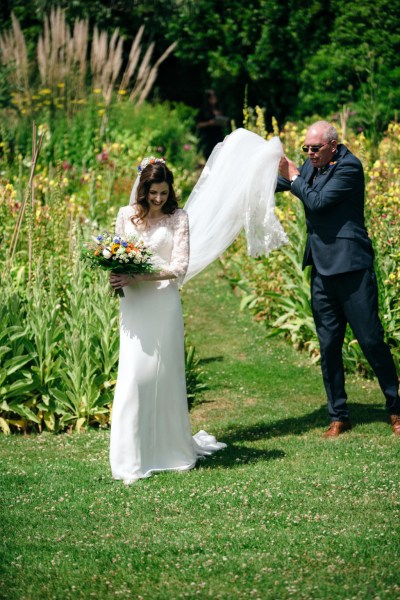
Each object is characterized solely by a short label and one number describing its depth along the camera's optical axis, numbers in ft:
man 39.23
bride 36.53
